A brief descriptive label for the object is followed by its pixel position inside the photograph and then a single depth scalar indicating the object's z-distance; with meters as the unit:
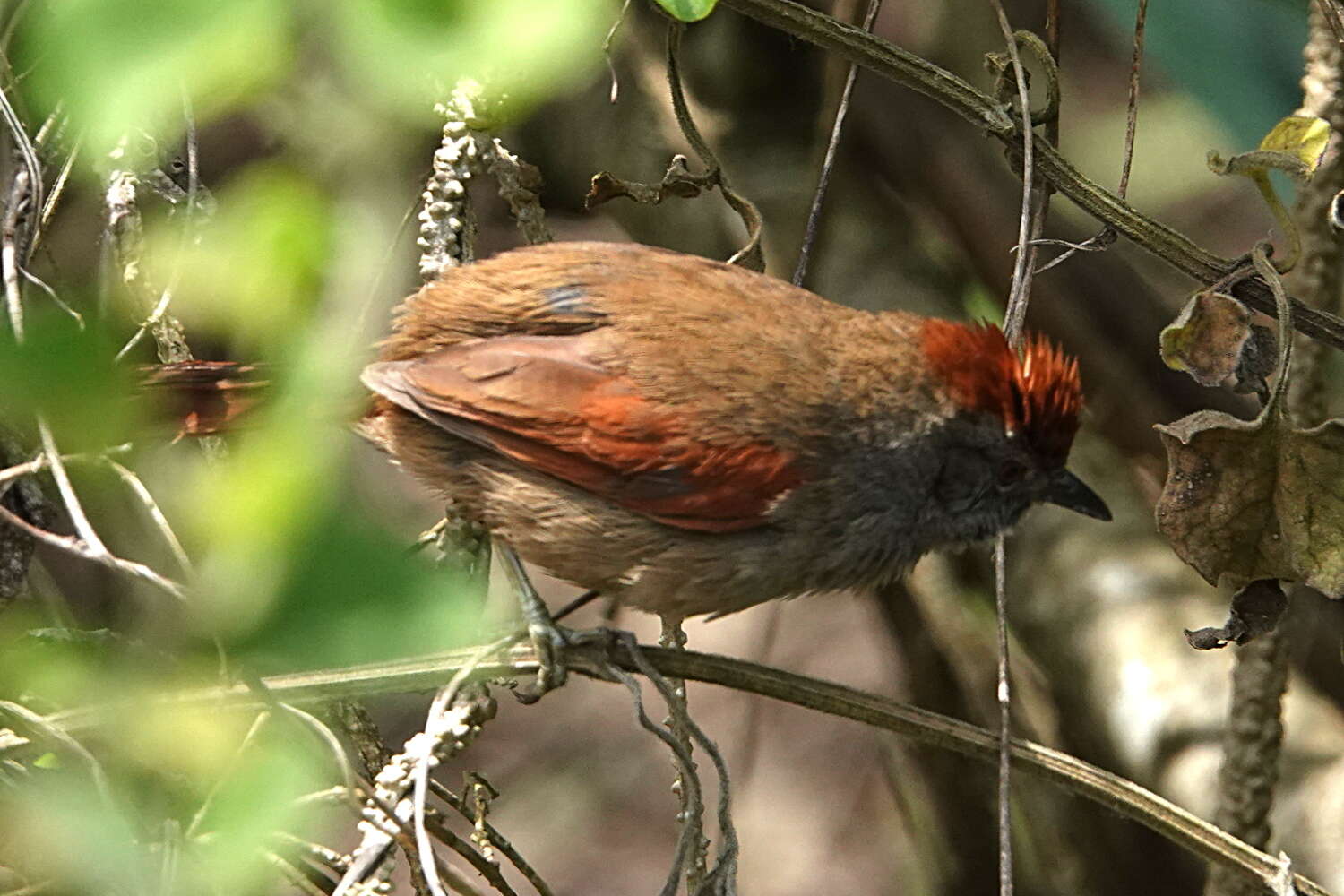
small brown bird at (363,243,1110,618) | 5.68
